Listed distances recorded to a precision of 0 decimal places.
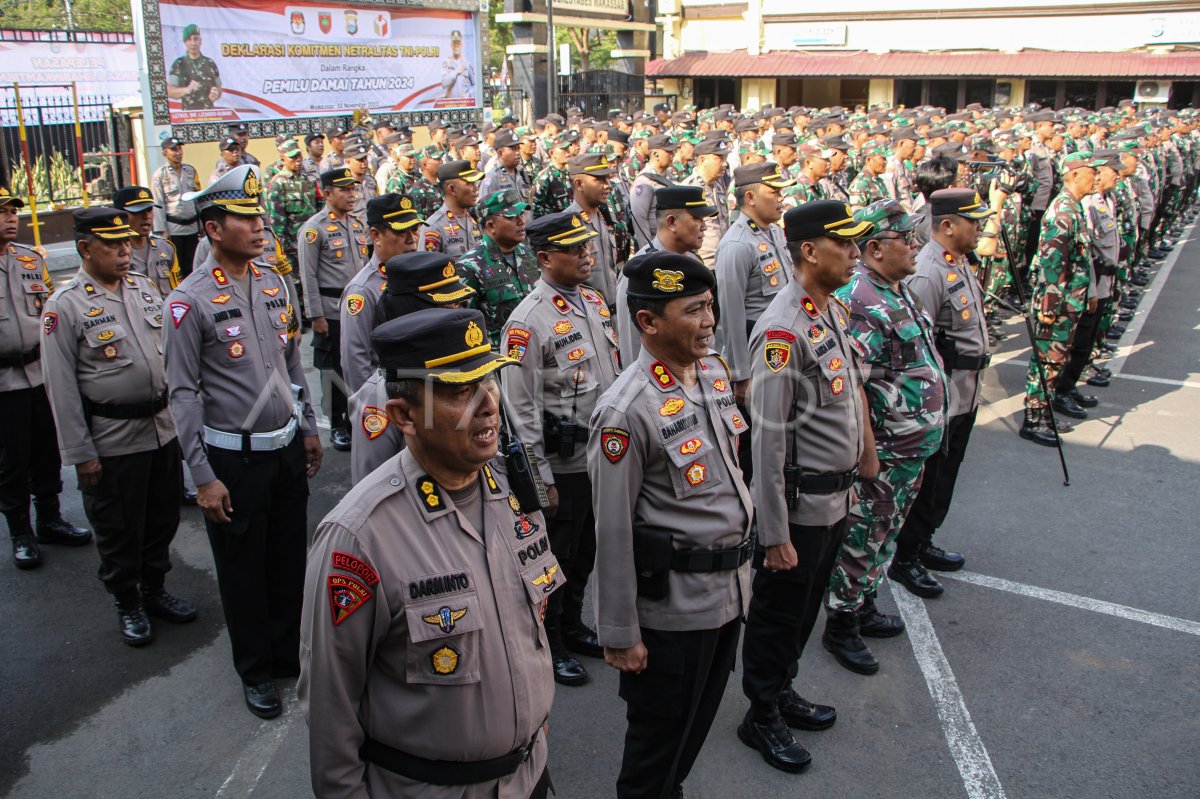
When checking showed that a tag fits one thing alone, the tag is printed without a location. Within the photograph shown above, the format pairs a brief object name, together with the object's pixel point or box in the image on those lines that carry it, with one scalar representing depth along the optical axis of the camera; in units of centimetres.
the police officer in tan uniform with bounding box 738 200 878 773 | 357
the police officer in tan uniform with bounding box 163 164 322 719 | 383
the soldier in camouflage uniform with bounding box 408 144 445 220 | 1007
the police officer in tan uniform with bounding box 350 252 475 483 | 393
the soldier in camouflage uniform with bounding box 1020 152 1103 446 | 752
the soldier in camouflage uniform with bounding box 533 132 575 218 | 945
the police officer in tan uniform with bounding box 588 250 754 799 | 297
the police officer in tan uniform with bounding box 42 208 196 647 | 440
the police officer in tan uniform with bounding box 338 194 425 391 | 489
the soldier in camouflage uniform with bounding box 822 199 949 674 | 433
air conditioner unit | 2994
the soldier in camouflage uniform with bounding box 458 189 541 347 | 518
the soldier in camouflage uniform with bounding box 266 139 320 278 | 1003
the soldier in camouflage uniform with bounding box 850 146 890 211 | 1050
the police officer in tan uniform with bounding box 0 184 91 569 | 526
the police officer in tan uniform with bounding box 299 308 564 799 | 206
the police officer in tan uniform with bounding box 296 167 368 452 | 718
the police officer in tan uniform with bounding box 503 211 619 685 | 411
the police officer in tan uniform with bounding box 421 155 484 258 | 686
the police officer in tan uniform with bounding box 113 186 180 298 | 567
